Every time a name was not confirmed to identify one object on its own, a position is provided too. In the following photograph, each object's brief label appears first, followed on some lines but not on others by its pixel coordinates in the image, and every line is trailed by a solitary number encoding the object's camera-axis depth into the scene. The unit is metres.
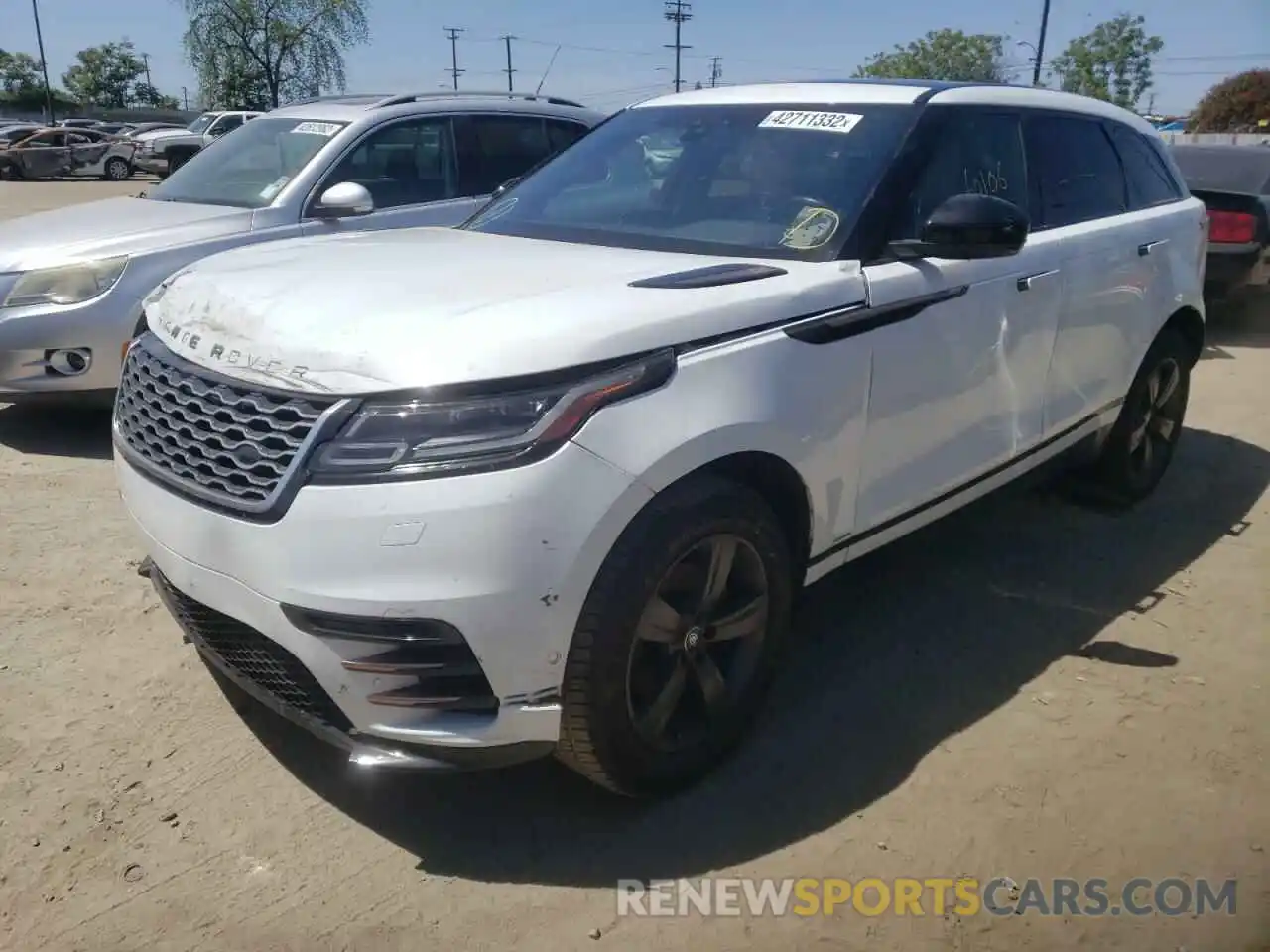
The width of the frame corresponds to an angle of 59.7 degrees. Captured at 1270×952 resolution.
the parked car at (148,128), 39.34
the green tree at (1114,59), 57.44
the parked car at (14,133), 34.23
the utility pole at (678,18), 65.06
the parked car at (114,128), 43.83
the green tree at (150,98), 86.12
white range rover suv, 2.33
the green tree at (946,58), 66.06
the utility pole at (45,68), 57.95
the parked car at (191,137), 27.96
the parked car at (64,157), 30.62
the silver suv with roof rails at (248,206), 5.39
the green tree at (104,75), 83.44
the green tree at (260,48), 46.72
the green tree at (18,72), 82.44
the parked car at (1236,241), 8.87
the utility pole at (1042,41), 42.72
